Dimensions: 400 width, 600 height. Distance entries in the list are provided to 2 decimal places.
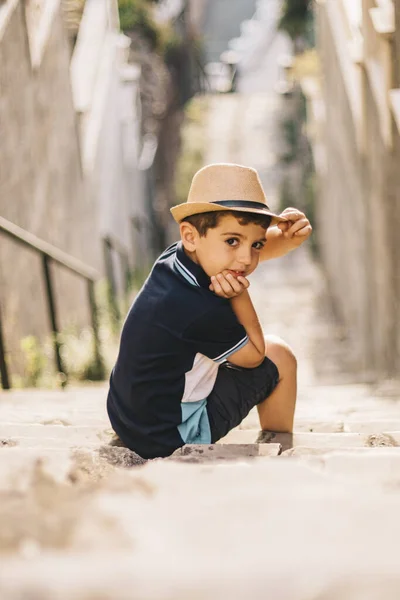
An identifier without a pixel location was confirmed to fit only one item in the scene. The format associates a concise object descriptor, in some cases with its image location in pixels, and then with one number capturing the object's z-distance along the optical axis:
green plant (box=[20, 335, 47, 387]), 4.96
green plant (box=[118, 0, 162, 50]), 14.17
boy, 2.20
